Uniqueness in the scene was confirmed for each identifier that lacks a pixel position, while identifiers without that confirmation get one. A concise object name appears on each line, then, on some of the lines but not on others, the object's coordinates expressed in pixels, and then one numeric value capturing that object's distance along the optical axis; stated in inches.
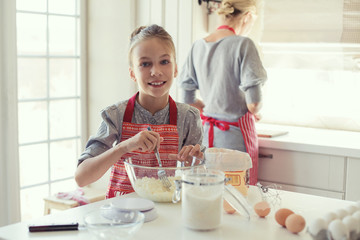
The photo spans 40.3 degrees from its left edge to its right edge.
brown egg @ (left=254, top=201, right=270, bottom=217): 49.4
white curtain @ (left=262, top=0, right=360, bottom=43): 114.7
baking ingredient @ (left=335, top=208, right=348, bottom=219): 42.2
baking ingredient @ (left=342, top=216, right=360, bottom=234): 40.3
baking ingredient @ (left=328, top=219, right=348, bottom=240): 39.8
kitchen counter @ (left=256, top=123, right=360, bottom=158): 97.9
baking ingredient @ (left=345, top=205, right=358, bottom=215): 43.4
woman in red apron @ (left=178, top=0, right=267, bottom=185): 96.4
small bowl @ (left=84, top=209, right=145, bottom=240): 41.0
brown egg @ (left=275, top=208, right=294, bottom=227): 46.6
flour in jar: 45.1
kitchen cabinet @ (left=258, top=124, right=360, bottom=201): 97.7
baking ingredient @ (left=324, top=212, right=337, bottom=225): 41.3
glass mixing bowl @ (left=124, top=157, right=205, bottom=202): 52.4
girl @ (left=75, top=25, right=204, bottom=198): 59.1
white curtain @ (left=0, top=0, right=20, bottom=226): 103.1
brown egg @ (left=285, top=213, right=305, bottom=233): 44.8
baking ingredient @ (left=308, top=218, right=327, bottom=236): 40.8
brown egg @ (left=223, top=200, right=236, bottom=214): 50.6
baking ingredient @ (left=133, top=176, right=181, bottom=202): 53.3
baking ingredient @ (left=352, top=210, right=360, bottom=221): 41.5
